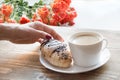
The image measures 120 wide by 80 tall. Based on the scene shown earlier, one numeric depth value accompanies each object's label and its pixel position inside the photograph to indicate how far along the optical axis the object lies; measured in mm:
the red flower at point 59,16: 1060
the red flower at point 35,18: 1096
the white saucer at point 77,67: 741
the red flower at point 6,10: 1097
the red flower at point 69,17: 1071
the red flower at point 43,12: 1058
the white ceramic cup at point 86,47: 715
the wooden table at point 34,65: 742
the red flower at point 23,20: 1076
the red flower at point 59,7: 1050
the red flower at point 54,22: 1065
